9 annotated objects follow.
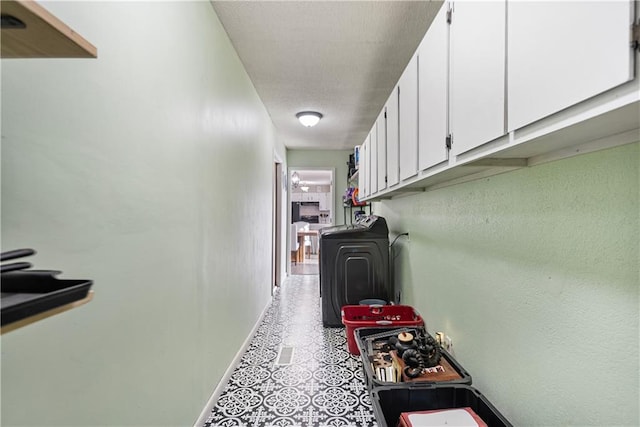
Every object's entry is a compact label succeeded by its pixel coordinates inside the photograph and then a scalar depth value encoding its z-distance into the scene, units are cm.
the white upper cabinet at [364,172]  322
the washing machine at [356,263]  296
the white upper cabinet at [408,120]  160
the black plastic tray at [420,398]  141
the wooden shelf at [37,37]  46
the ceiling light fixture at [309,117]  358
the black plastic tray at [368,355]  145
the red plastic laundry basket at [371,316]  235
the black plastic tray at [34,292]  43
